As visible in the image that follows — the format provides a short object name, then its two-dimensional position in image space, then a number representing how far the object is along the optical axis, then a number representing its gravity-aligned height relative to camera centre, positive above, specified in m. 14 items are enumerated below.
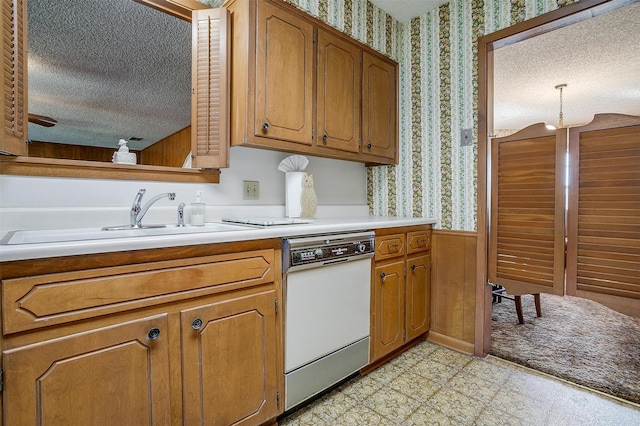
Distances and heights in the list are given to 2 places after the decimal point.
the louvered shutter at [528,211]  1.87 -0.02
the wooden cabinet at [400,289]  1.90 -0.52
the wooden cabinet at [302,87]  1.65 +0.72
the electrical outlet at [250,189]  1.93 +0.11
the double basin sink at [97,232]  1.08 -0.09
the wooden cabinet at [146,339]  0.86 -0.42
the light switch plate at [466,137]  2.17 +0.48
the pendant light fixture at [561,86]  3.80 +1.46
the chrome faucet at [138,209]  1.43 +0.00
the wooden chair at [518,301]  2.62 -0.81
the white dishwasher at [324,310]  1.44 -0.50
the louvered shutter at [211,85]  1.67 +0.64
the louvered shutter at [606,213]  1.65 -0.03
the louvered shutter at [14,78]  1.12 +0.48
